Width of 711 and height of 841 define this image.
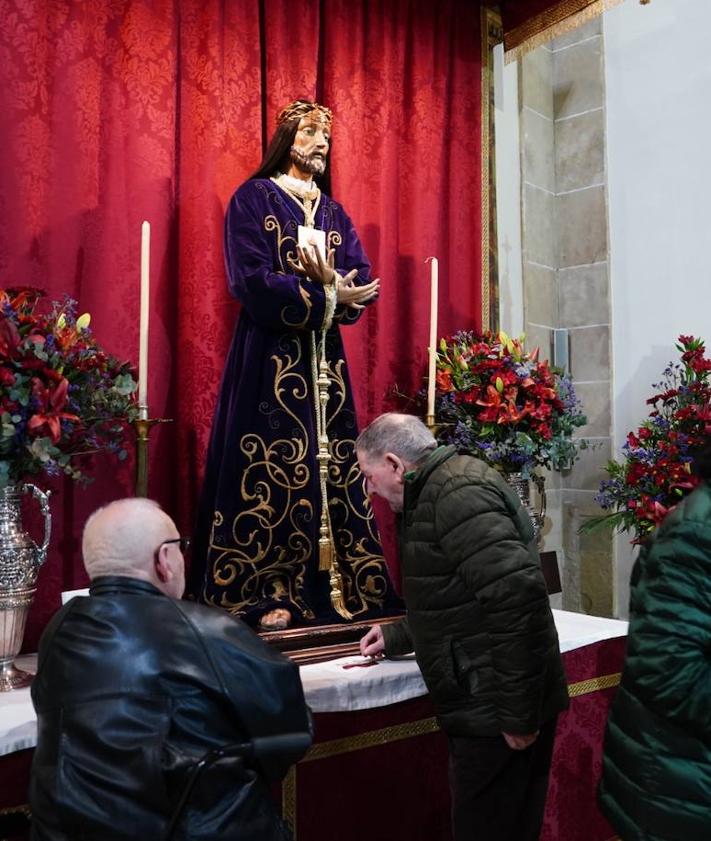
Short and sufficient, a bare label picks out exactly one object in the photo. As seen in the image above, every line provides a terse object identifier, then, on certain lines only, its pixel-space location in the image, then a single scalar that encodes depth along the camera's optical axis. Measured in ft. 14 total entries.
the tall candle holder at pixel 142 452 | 8.40
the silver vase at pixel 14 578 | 7.43
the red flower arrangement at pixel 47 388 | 7.14
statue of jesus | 9.35
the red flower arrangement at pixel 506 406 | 11.66
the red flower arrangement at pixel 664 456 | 11.41
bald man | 4.72
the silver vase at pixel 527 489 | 11.93
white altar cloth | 7.37
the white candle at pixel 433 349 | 10.48
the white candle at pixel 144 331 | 8.42
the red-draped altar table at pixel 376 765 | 7.84
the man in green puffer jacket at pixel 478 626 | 6.73
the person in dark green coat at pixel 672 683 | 4.83
